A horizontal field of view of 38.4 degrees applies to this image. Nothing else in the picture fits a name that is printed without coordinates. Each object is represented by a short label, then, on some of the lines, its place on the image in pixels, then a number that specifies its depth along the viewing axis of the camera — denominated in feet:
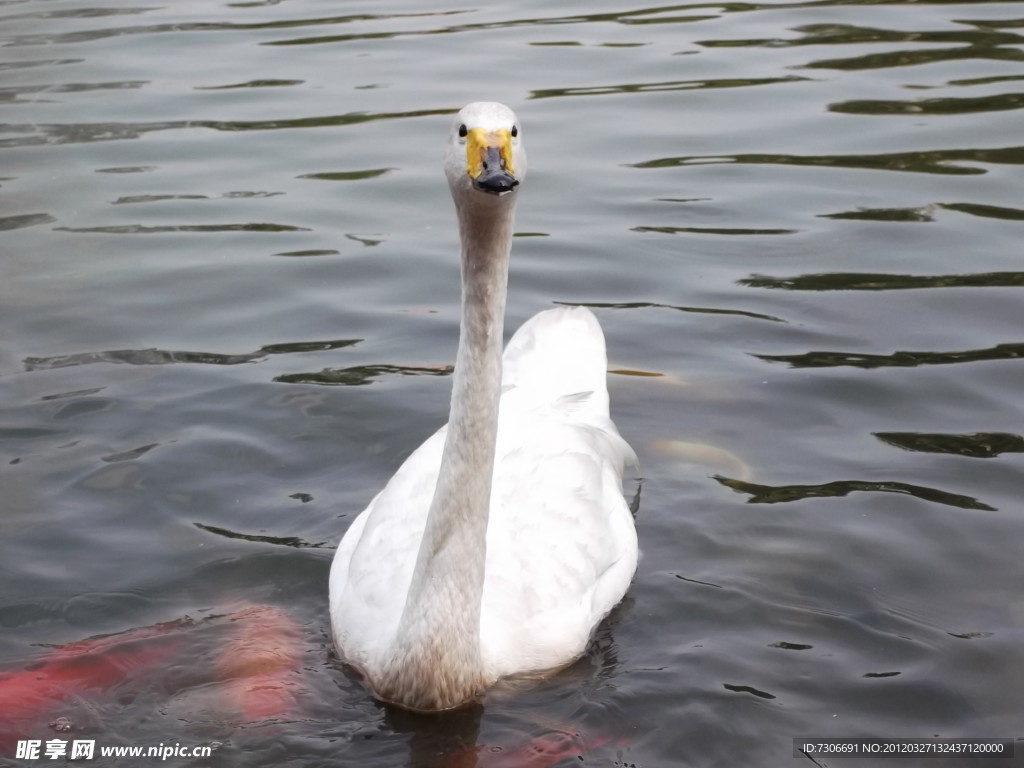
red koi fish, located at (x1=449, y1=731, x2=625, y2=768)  17.90
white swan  17.10
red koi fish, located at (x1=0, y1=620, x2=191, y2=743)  18.44
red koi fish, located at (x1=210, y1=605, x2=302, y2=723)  18.75
